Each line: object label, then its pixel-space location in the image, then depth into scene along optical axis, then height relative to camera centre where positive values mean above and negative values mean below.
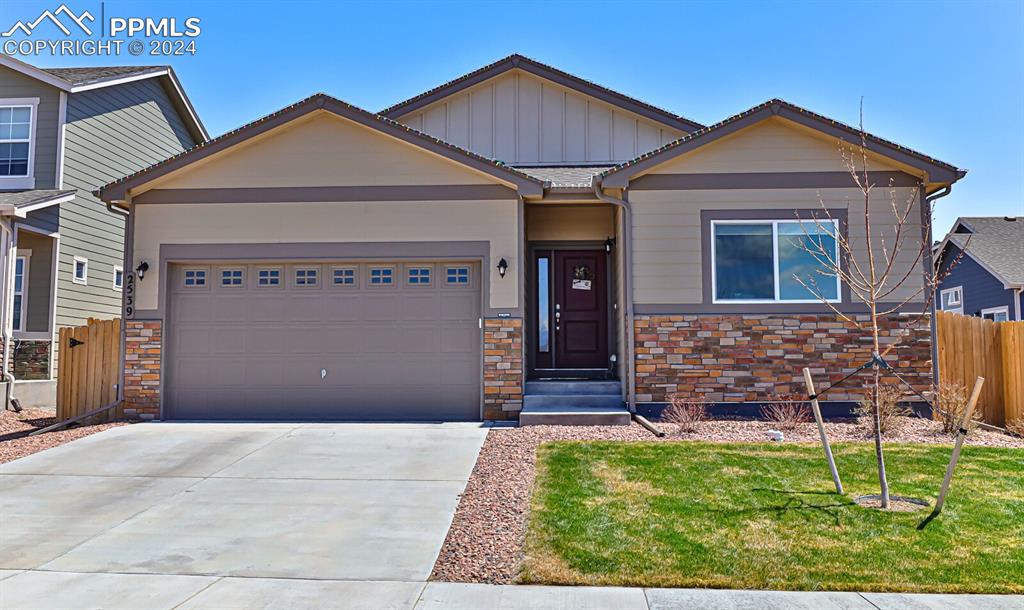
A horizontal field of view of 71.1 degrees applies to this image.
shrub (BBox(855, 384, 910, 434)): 9.10 -0.97
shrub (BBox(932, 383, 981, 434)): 9.23 -0.88
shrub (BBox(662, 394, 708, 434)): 9.45 -1.04
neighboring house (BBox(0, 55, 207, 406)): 12.90 +2.50
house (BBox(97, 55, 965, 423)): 10.48 +1.00
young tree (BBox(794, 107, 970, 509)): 10.38 +1.29
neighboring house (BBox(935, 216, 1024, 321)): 19.62 +1.97
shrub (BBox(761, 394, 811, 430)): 9.41 -1.04
